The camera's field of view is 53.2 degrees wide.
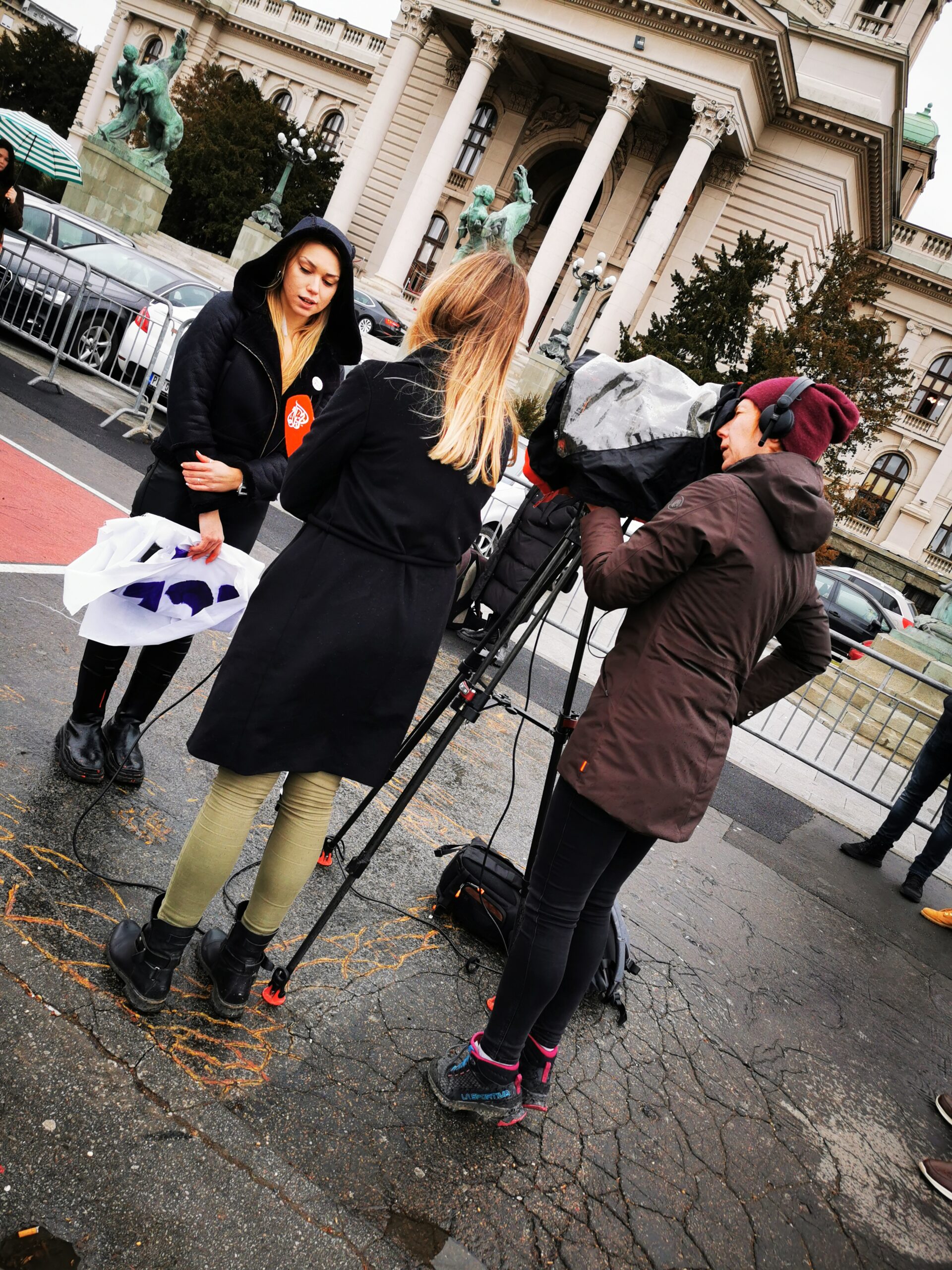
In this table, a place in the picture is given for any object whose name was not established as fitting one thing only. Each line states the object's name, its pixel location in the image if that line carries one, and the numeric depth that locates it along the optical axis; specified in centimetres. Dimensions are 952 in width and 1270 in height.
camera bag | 358
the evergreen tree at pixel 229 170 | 3731
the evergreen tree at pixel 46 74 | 5491
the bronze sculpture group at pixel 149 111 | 2681
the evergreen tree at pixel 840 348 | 2234
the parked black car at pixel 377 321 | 2958
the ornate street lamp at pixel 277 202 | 3191
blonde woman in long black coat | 231
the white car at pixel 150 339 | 1043
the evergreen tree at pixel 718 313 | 2305
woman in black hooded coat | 289
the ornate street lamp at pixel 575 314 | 2506
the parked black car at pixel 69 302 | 1073
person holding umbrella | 729
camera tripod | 272
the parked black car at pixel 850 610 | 1809
